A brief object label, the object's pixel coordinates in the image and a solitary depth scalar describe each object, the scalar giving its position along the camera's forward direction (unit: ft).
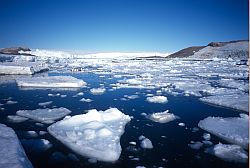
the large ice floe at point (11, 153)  4.93
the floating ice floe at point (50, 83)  18.45
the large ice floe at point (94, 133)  6.76
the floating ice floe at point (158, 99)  13.92
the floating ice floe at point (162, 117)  10.07
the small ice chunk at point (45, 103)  12.60
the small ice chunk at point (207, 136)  8.08
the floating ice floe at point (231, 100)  12.13
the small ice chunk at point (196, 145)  7.39
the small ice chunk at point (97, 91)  16.78
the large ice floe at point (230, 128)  7.76
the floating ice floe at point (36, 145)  7.02
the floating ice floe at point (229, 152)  6.57
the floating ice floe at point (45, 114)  9.83
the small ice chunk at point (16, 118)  9.68
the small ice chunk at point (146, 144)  7.36
